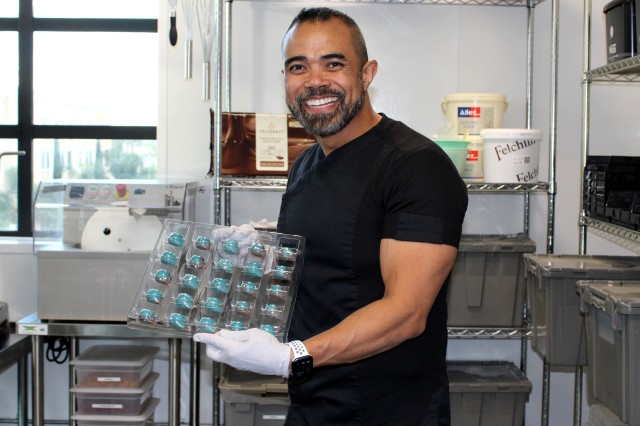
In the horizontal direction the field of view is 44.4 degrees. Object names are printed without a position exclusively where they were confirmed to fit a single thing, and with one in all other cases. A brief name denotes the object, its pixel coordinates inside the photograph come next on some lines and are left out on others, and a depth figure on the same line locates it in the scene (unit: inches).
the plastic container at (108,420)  118.6
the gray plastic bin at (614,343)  79.4
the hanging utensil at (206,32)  124.1
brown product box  117.4
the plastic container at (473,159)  117.8
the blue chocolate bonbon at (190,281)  72.7
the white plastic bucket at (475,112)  118.9
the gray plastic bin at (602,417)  84.5
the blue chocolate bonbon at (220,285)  72.3
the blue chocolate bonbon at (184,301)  71.1
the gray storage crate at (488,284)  119.0
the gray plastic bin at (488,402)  119.6
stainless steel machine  115.6
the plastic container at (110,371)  120.7
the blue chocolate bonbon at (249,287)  72.6
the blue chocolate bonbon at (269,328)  69.4
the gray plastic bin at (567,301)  100.4
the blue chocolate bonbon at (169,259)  73.4
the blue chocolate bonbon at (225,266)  73.5
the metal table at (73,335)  115.7
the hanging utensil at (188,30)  119.5
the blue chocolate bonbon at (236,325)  69.8
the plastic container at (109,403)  120.4
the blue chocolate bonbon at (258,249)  73.4
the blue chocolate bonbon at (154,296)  71.2
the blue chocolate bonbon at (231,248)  74.2
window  147.6
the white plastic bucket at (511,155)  114.0
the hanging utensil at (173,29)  128.2
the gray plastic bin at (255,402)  116.0
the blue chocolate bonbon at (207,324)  69.9
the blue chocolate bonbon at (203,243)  74.7
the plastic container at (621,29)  95.4
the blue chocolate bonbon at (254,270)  73.2
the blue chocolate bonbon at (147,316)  70.1
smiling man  58.6
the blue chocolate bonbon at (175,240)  74.5
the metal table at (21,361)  121.3
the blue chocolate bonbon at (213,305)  71.4
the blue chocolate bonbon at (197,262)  74.0
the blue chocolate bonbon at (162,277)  72.6
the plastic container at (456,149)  114.7
